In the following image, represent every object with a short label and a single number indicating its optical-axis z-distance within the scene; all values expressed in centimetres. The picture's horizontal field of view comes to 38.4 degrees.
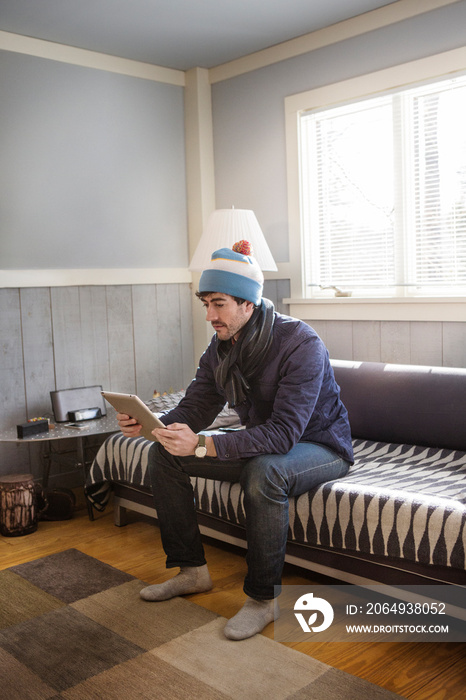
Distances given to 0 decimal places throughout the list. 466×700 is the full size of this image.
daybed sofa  195
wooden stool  302
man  206
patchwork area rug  178
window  314
